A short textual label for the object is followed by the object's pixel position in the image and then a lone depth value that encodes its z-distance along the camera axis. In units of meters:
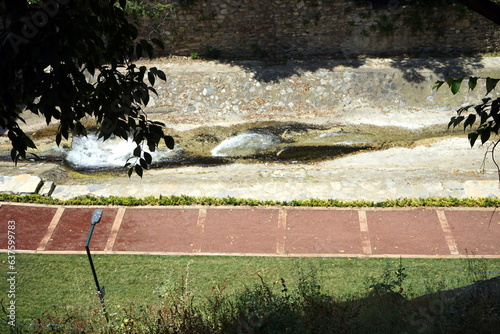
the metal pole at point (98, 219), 7.22
